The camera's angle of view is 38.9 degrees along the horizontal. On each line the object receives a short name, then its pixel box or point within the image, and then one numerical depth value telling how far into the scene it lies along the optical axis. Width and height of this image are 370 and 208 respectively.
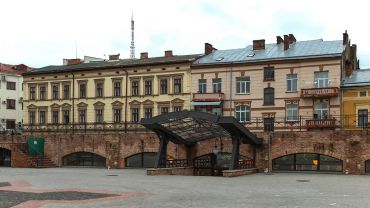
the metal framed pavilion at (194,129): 32.34
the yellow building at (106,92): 52.00
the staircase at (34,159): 45.97
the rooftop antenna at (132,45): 87.81
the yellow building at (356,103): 44.91
